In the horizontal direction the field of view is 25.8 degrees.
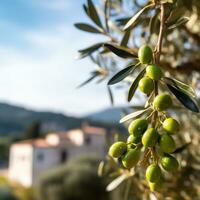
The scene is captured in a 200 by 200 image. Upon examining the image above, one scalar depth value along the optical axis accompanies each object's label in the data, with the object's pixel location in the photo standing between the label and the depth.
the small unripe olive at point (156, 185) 0.48
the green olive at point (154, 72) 0.44
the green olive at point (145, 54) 0.47
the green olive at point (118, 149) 0.47
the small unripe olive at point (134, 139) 0.46
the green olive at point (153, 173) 0.45
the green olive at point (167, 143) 0.43
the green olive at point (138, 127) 0.45
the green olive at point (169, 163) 0.45
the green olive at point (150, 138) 0.43
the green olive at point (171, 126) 0.43
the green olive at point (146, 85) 0.45
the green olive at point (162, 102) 0.43
